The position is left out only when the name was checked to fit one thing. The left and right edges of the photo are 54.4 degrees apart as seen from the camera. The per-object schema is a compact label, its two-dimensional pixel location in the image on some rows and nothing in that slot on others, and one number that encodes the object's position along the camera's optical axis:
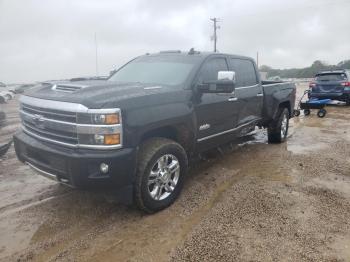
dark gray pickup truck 3.45
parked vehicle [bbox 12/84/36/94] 38.38
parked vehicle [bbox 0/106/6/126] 10.26
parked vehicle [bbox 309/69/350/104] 14.59
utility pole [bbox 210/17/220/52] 48.54
